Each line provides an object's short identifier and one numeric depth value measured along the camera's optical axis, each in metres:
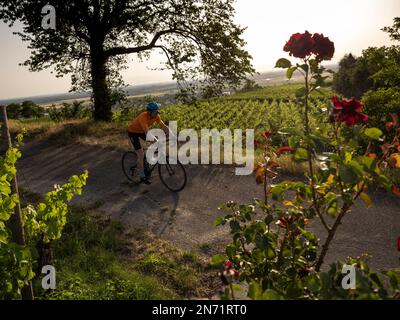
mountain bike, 8.50
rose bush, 2.12
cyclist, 7.93
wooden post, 3.89
